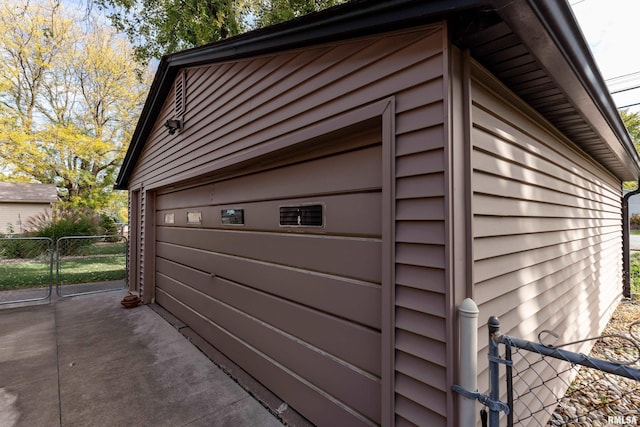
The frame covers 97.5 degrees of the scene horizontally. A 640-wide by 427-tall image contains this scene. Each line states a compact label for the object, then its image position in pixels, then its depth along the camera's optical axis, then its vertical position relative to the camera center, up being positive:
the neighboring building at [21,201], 14.06 +0.80
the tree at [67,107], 11.47 +5.23
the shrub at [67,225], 10.23 -0.34
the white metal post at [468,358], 1.27 -0.66
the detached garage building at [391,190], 1.38 +0.16
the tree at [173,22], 6.54 +4.85
